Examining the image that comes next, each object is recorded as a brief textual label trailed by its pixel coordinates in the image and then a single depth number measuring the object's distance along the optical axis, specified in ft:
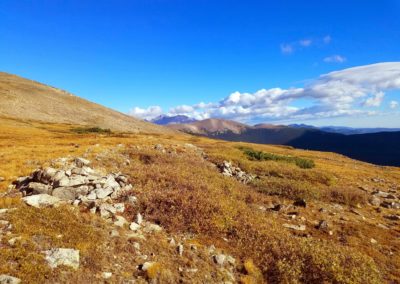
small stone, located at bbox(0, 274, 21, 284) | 25.80
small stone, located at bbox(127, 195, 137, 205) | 49.03
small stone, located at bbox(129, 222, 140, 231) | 41.24
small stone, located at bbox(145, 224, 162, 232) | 42.24
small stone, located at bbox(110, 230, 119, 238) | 38.19
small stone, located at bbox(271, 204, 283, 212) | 62.98
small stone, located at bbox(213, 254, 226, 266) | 36.57
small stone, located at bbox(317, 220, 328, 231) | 54.57
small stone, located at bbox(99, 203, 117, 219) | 43.06
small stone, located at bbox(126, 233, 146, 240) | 38.84
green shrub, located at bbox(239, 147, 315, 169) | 132.87
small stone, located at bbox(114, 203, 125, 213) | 45.94
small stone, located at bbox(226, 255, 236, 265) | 37.19
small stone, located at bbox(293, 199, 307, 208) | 67.81
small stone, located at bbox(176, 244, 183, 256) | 37.09
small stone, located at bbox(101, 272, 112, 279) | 30.25
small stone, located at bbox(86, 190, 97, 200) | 47.78
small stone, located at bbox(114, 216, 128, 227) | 41.50
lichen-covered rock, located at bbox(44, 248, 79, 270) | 29.91
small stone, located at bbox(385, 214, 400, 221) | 65.73
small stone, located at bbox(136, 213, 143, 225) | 43.45
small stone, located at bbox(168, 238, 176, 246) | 38.95
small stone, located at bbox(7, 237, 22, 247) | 31.55
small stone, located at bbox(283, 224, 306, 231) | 52.90
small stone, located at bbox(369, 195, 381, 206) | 76.79
